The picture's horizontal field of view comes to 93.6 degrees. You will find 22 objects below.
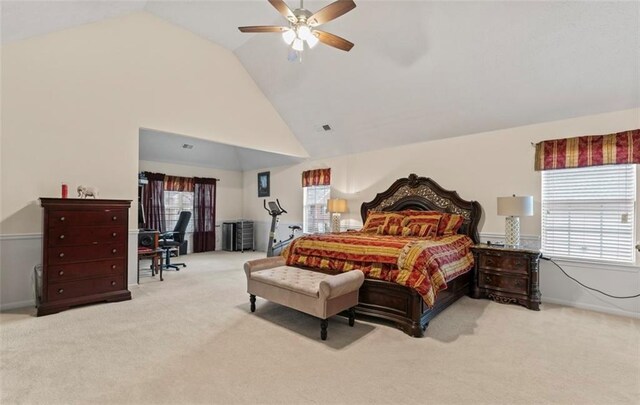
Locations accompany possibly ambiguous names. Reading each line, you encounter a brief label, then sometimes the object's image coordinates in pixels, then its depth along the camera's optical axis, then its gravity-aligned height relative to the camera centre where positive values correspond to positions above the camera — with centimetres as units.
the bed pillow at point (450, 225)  459 -32
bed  294 -86
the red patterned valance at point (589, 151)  344 +66
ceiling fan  259 +167
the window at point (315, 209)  709 -13
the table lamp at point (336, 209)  607 -11
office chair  588 -71
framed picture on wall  846 +55
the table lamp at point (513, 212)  379 -10
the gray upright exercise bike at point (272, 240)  666 -82
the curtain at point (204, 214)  817 -30
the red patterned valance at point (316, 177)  685 +61
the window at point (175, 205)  776 -5
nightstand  367 -91
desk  501 -87
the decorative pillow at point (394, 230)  461 -42
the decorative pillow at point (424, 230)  446 -39
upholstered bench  276 -85
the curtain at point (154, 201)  728 +5
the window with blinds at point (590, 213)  354 -11
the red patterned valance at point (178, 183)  769 +52
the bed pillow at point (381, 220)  490 -27
